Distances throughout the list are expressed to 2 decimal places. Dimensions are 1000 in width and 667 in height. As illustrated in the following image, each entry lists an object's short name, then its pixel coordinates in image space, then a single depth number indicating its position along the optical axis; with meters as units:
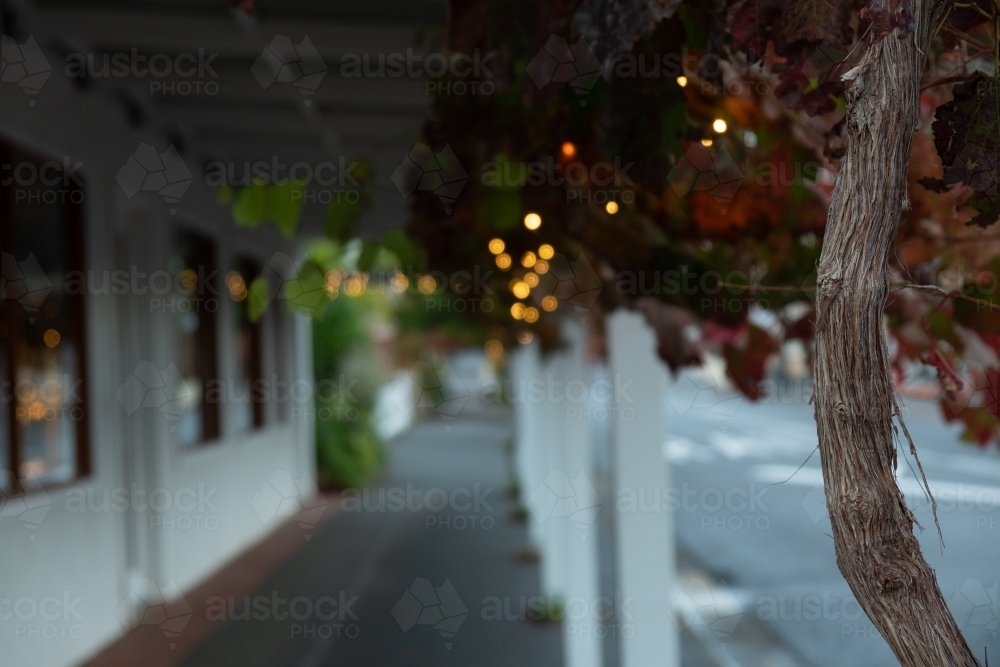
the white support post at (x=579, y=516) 4.43
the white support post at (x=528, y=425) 7.92
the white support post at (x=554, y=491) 5.91
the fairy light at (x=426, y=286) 4.53
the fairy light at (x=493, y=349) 14.46
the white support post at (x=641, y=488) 3.32
